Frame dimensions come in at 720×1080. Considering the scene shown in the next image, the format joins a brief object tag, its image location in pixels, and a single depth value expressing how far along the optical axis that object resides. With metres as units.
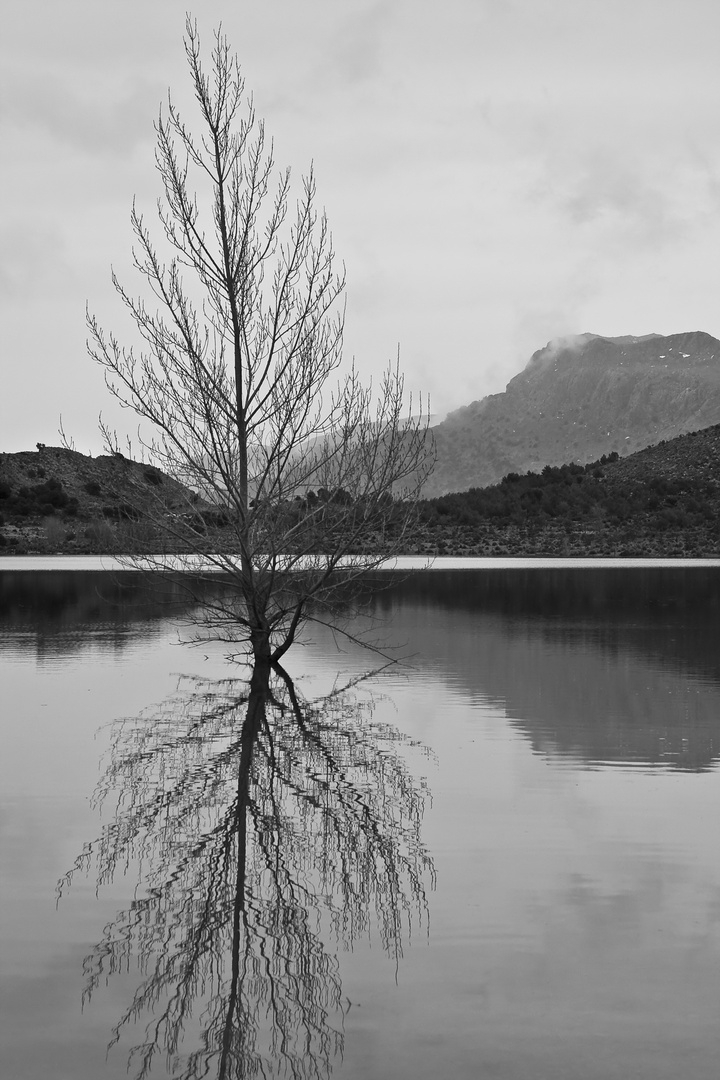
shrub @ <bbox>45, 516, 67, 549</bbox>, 88.31
